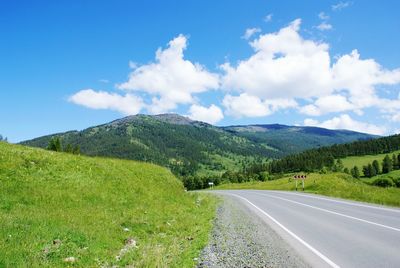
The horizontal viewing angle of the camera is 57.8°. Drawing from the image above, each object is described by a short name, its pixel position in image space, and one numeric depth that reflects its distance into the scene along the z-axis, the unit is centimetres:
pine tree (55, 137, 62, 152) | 7588
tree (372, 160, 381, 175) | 15871
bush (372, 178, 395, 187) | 11635
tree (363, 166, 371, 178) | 15823
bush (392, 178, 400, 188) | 11442
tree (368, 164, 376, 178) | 15600
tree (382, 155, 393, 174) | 15500
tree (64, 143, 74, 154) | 7616
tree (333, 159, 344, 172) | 16185
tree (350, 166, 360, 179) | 15438
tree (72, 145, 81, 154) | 7914
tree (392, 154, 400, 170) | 15950
